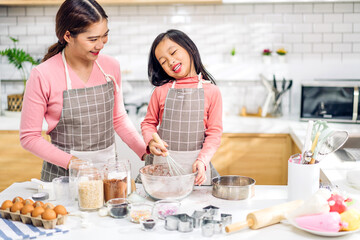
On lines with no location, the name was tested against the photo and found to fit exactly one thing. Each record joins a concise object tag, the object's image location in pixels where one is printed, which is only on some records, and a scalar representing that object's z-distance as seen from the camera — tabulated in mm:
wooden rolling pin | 1372
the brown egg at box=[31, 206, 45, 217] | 1426
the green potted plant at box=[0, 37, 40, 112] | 3725
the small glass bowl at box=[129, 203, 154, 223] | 1468
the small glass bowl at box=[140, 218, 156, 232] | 1394
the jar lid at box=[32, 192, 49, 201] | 1674
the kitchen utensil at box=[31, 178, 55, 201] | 1704
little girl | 2051
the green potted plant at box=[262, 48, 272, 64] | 3861
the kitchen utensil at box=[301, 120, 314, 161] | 1558
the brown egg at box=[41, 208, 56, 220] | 1405
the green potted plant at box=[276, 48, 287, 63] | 3848
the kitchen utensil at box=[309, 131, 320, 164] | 1561
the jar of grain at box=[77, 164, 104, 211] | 1548
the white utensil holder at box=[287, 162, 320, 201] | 1568
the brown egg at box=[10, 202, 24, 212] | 1483
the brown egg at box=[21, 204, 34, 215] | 1450
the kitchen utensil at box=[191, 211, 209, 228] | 1429
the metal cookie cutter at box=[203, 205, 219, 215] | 1484
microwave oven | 3359
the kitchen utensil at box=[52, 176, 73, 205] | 1654
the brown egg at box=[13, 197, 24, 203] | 1530
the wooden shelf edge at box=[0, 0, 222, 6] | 3639
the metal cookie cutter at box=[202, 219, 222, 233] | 1374
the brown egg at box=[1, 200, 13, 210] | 1509
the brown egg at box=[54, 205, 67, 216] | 1443
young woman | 1910
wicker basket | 3863
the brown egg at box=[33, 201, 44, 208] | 1478
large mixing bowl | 1610
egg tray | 1405
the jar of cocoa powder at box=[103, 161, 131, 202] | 1600
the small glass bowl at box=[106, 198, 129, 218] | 1508
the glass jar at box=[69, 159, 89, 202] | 1593
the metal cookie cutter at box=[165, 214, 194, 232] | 1391
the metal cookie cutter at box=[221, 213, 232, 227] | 1428
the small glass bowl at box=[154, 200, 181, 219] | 1506
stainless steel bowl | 1677
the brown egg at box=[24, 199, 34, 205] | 1499
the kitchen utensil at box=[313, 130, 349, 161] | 1554
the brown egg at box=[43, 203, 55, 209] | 1460
